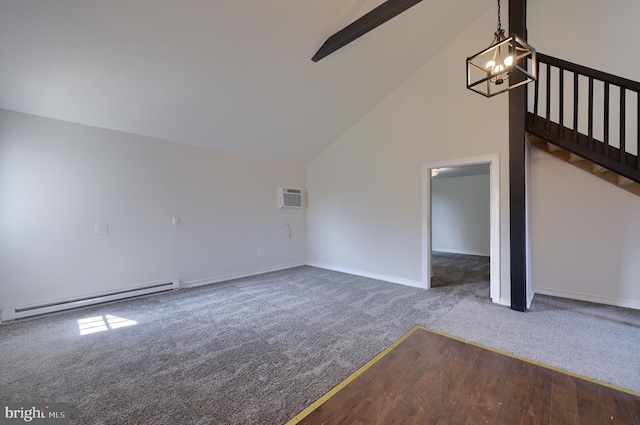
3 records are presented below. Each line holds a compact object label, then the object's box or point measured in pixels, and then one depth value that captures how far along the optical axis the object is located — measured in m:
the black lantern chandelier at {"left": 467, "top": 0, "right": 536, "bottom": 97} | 1.74
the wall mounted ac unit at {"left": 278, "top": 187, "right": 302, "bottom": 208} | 5.49
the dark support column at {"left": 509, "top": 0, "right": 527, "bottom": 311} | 3.07
